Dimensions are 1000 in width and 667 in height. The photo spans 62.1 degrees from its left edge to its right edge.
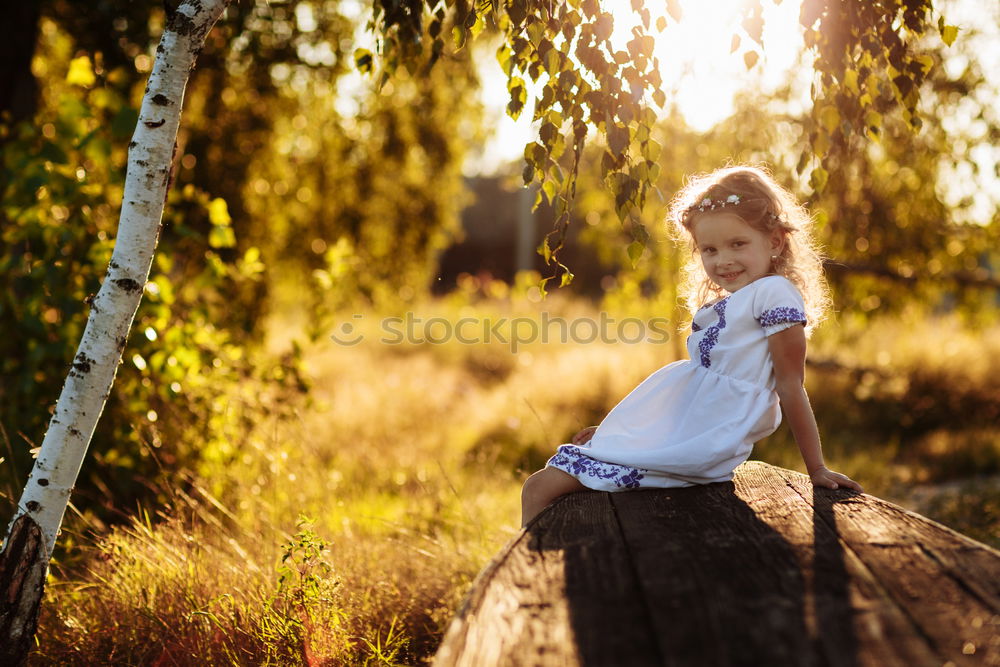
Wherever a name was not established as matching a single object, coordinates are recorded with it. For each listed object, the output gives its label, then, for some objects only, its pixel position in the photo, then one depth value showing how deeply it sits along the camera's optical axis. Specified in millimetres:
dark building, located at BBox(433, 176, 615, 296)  23219
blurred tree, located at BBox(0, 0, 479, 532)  3619
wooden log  1355
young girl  2365
